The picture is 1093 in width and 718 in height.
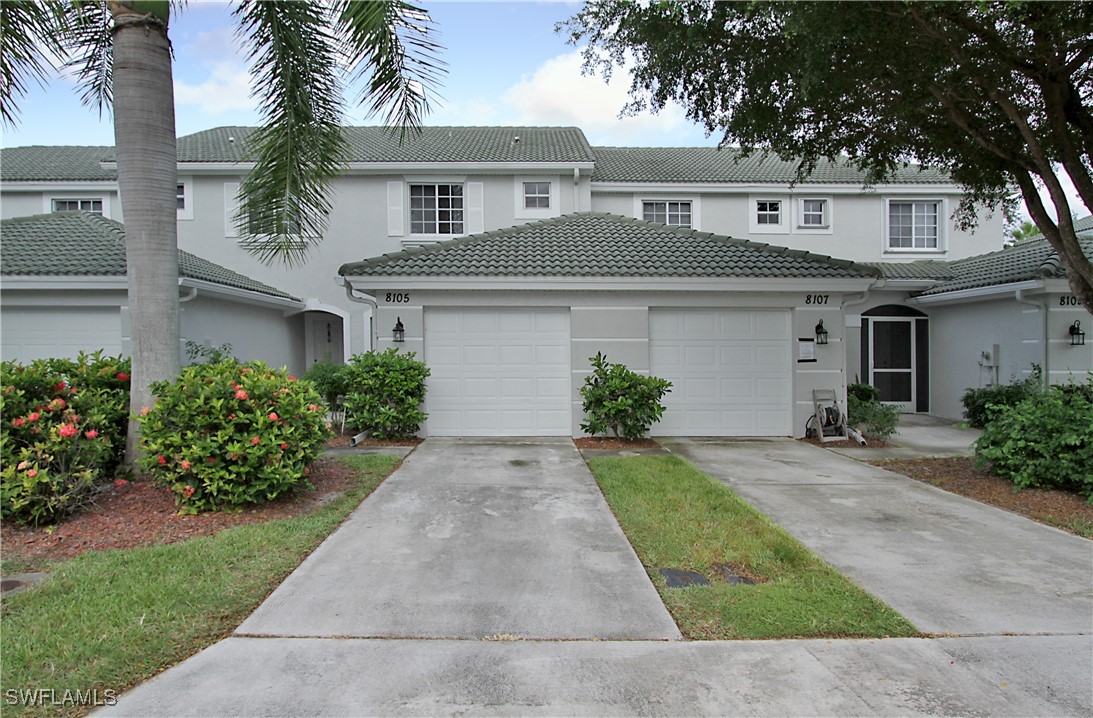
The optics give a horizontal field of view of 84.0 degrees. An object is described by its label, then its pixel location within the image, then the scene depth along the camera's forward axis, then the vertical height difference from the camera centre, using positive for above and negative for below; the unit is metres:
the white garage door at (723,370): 11.08 -0.34
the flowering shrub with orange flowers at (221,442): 5.80 -0.81
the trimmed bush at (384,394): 9.94 -0.62
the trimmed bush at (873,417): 10.77 -1.22
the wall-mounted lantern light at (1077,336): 11.56 +0.20
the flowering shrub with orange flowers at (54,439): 5.39 -0.76
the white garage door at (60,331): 11.28 +0.56
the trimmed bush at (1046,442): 6.84 -1.13
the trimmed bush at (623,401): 9.91 -0.78
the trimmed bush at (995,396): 11.49 -0.95
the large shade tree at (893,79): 6.77 +3.51
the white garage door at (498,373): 10.80 -0.33
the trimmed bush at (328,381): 12.76 -0.50
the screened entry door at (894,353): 15.19 -0.09
